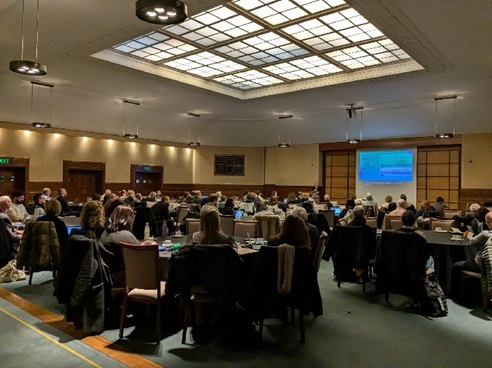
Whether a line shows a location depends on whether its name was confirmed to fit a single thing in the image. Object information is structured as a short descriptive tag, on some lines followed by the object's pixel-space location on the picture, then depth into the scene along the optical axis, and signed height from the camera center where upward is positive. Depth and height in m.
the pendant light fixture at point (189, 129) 12.95 +2.14
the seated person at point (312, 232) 5.16 -0.61
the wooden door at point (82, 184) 13.61 -0.09
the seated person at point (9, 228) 5.40 -0.69
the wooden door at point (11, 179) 11.88 +0.03
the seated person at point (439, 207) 8.74 -0.41
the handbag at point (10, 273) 5.48 -1.35
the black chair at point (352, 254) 5.20 -0.90
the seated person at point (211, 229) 3.68 -0.42
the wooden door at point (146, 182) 15.52 +0.05
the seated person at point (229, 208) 7.93 -0.48
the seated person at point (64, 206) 8.74 -0.58
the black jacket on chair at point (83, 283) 3.54 -0.96
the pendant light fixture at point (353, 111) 11.18 +2.28
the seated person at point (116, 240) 3.86 -0.58
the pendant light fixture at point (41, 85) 9.44 +2.37
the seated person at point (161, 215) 8.39 -0.69
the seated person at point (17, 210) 6.70 -0.55
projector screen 13.84 +0.60
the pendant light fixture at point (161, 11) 2.99 +1.39
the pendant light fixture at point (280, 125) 12.91 +2.32
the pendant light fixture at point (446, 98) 9.82 +2.39
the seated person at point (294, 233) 3.67 -0.44
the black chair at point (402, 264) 4.42 -0.88
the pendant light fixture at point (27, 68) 4.43 +1.32
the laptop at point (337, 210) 9.95 -0.60
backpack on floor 4.39 -1.28
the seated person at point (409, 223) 4.59 -0.40
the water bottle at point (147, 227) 7.55 -0.90
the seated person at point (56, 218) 5.24 -0.52
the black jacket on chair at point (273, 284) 3.52 -0.90
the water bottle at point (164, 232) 5.31 -0.67
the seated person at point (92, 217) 3.98 -0.37
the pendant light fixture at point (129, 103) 11.04 +2.35
